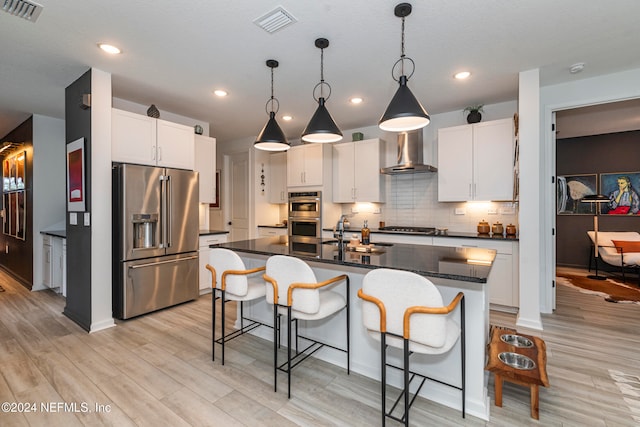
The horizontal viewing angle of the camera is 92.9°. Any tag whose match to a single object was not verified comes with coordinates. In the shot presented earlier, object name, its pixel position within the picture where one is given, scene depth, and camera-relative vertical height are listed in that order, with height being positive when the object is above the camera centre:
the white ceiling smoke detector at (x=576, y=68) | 2.98 +1.43
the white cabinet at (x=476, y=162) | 3.79 +0.65
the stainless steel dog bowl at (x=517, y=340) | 2.23 -0.97
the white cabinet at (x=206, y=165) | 4.61 +0.72
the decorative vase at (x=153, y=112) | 3.78 +1.24
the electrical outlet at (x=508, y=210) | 4.05 +0.01
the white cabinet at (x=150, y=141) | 3.39 +0.86
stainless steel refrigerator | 3.32 -0.31
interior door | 6.18 +0.35
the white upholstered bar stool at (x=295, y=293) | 1.98 -0.55
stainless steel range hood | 4.39 +0.86
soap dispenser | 2.79 -0.24
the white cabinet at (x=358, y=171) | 4.81 +0.65
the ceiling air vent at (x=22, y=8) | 2.08 +1.43
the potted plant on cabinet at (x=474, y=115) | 4.03 +1.28
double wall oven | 5.10 -0.04
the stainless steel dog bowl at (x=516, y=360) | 1.97 -1.00
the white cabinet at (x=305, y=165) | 5.11 +0.81
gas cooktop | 4.28 -0.27
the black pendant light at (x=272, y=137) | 2.80 +0.69
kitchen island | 1.83 -0.58
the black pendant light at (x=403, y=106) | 1.99 +0.70
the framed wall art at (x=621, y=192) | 5.59 +0.34
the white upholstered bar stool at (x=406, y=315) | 1.52 -0.55
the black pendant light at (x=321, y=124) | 2.51 +0.73
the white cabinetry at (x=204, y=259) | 4.26 -0.67
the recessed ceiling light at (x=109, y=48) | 2.62 +1.44
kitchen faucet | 2.65 -0.17
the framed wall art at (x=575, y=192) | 6.02 +0.37
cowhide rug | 4.20 -1.19
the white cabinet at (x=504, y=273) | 3.51 -0.73
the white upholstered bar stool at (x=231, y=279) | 2.34 -0.53
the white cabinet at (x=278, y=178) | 5.99 +0.67
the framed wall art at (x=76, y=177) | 3.17 +0.38
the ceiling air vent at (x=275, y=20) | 2.18 +1.43
